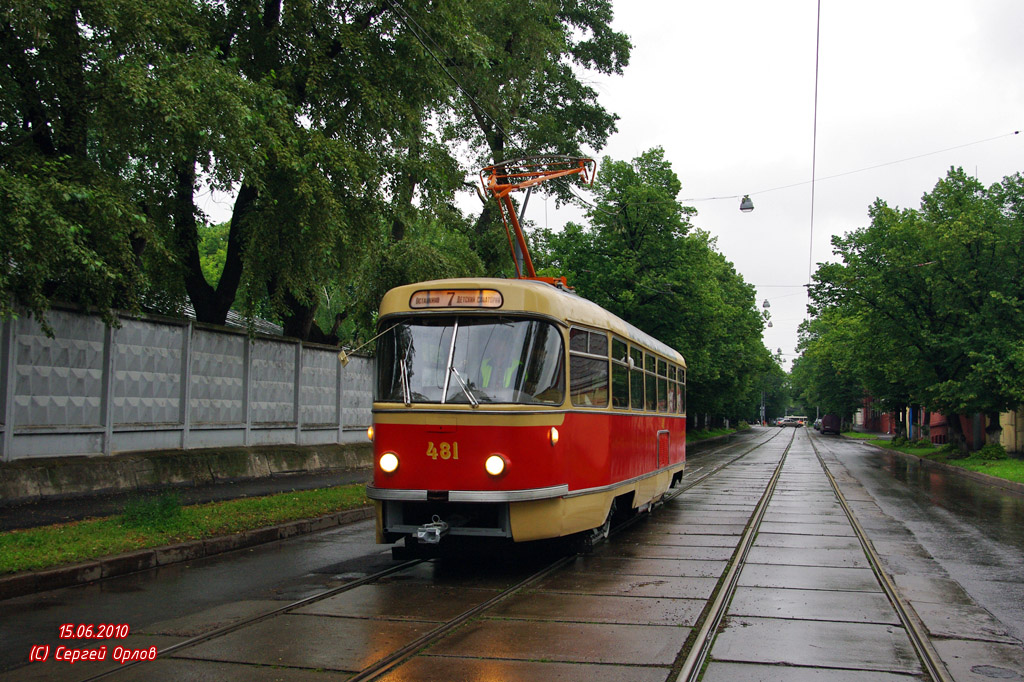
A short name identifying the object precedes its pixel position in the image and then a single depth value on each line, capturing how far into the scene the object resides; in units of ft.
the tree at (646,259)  132.98
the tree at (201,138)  36.91
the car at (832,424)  303.07
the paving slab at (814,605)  24.63
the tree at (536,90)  87.56
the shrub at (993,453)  106.01
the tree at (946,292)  102.22
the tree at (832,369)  184.40
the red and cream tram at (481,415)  28.73
